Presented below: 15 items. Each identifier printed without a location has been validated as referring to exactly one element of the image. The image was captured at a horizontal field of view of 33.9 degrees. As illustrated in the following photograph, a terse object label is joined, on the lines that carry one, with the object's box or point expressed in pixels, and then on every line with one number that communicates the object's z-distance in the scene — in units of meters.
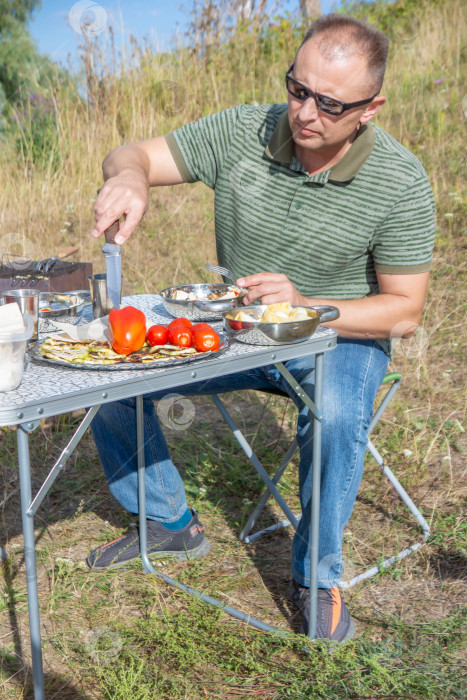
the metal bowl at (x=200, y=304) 2.25
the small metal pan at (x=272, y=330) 1.97
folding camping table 1.58
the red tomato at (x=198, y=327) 1.93
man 2.39
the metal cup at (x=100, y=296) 2.14
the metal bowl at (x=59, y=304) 2.22
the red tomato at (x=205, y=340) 1.89
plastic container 1.60
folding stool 2.84
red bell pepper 1.85
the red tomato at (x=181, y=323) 1.96
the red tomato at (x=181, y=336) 1.92
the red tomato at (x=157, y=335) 1.95
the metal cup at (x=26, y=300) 1.90
